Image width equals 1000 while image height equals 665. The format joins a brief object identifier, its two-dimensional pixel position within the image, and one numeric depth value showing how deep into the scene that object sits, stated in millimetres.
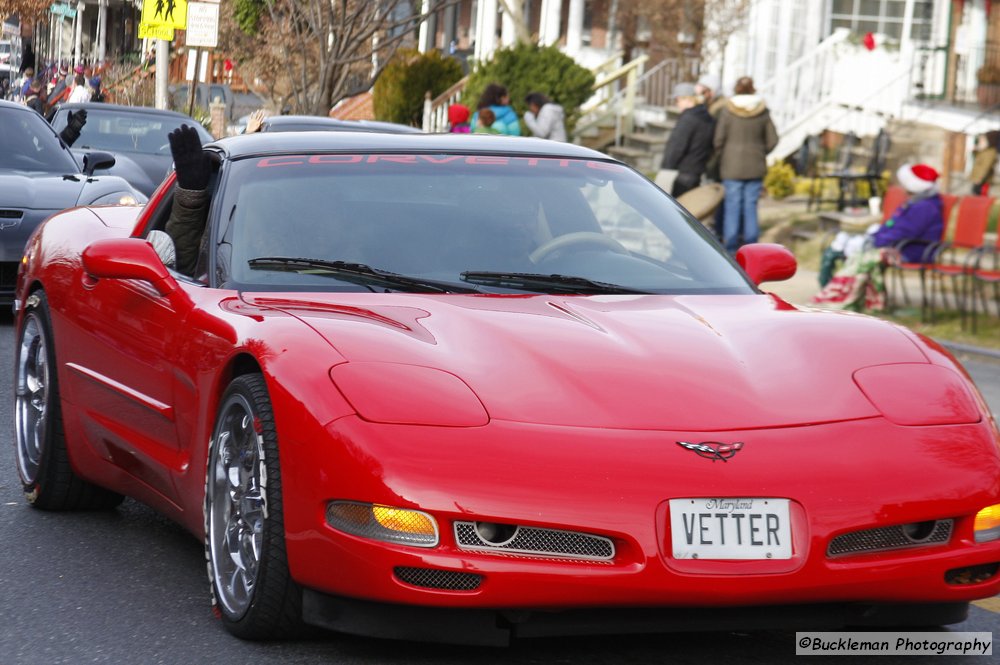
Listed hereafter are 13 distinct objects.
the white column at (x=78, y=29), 47125
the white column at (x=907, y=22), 31848
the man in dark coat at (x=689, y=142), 18797
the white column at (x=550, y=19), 39375
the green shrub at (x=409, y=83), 35000
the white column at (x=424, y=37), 47125
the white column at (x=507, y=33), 40656
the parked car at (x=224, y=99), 39631
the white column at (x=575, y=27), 39188
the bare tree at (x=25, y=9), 54844
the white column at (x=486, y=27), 41444
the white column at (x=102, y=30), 47266
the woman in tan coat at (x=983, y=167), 22062
